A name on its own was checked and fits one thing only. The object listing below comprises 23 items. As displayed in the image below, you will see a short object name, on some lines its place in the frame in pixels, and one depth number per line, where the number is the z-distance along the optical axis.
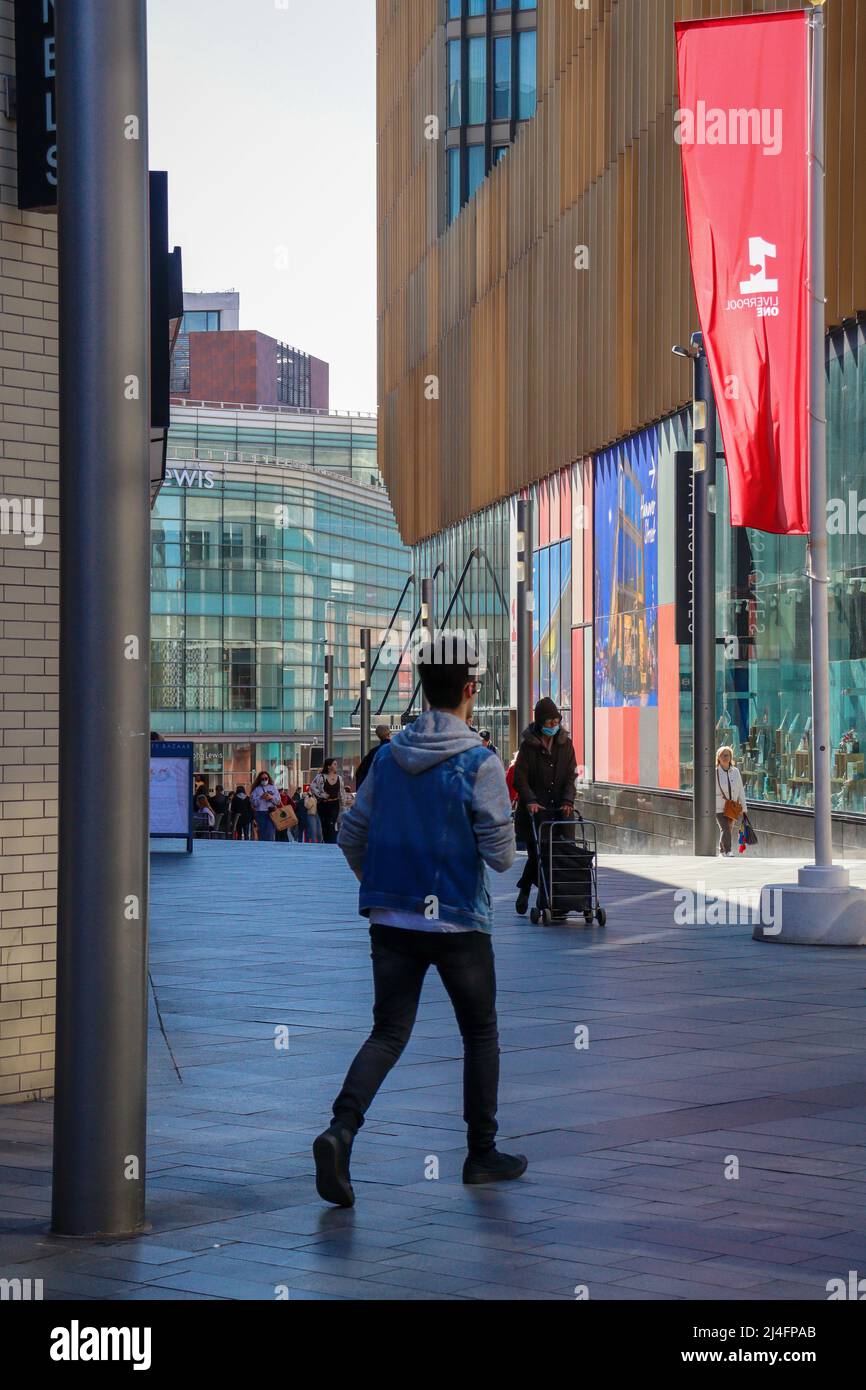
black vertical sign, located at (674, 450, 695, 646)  26.28
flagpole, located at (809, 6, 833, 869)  14.28
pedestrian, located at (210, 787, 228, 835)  41.53
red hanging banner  15.43
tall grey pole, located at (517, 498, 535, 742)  29.25
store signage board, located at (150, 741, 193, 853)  26.92
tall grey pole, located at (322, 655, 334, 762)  53.22
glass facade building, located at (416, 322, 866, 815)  24.39
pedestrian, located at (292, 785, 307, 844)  46.22
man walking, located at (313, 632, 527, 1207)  6.47
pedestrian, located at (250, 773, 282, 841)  39.19
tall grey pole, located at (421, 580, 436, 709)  39.62
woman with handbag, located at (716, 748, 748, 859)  25.64
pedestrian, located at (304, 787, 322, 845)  42.25
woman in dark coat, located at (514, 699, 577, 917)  16.25
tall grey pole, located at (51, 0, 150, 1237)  5.96
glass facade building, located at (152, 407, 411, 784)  86.81
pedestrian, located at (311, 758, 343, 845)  34.53
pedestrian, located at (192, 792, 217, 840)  38.86
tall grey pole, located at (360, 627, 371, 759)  49.71
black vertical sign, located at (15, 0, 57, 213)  8.30
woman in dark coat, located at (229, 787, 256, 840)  42.56
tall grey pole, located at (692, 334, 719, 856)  24.22
